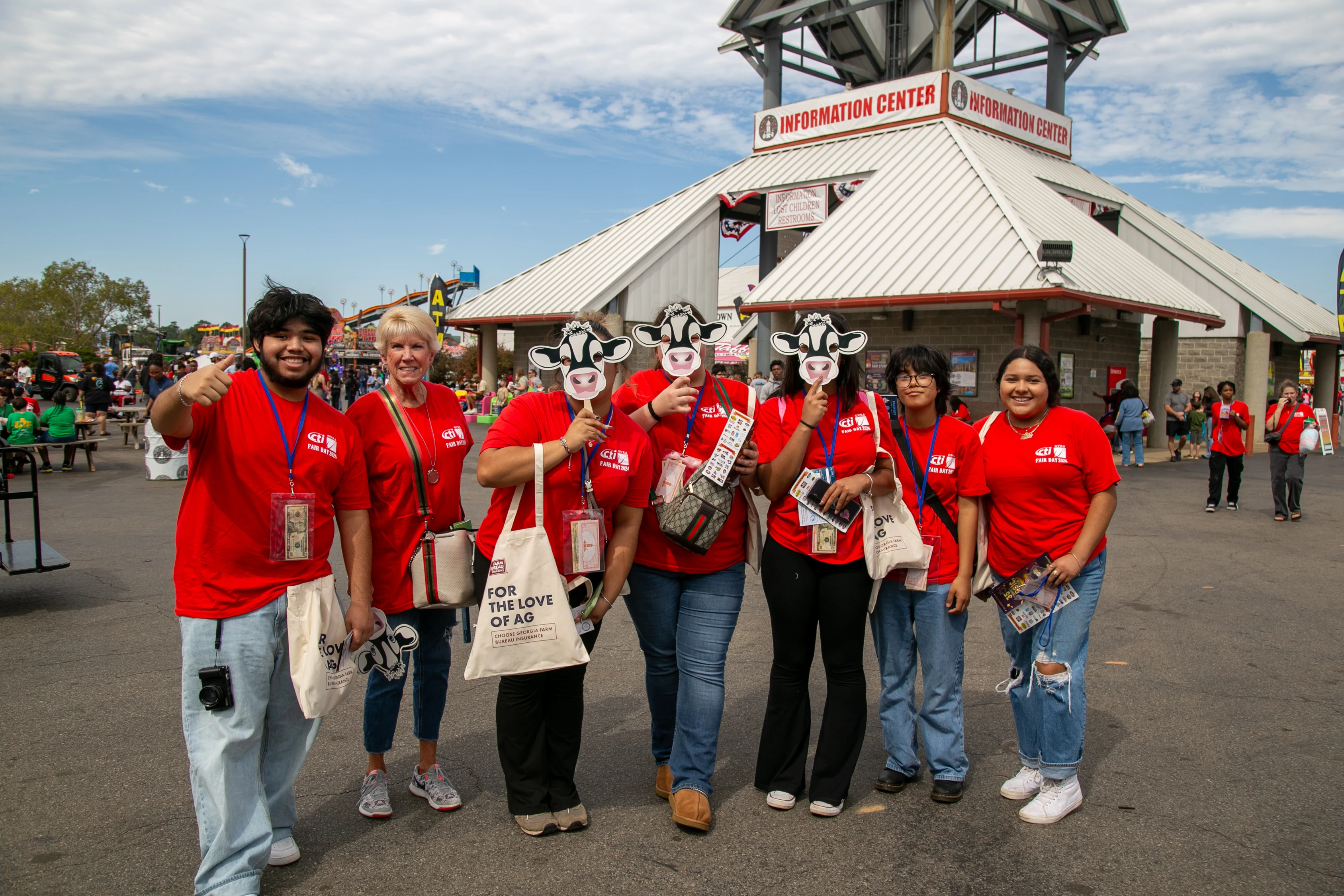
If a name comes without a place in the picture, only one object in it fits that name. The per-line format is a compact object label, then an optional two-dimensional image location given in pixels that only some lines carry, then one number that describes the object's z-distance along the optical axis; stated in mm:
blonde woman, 3402
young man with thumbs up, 2826
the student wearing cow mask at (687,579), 3490
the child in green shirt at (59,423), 14461
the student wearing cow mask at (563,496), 3188
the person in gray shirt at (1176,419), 17844
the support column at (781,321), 19688
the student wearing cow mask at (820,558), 3471
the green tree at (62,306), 69000
